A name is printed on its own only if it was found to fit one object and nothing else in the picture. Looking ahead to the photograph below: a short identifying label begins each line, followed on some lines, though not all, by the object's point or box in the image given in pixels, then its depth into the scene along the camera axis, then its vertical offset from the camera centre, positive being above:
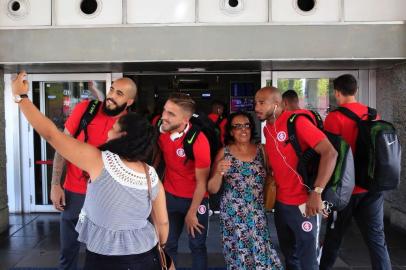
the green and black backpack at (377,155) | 3.48 -0.24
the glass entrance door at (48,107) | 7.03 +0.37
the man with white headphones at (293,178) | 3.11 -0.39
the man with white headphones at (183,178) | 3.35 -0.41
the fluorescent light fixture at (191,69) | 6.86 +0.94
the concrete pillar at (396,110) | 5.86 +0.21
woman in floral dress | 3.38 -0.61
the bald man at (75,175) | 3.49 -0.38
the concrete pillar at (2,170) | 6.11 -0.58
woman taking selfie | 2.07 -0.30
